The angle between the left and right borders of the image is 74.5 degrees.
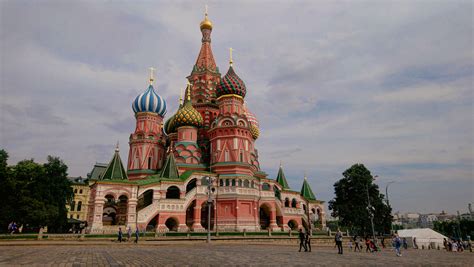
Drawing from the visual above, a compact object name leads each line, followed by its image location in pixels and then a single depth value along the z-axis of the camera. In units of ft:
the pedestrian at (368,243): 71.20
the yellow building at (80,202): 224.33
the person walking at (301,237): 61.18
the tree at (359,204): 145.07
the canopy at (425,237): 114.83
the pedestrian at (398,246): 61.52
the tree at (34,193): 107.24
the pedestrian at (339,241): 58.28
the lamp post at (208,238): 81.24
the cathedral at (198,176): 120.06
